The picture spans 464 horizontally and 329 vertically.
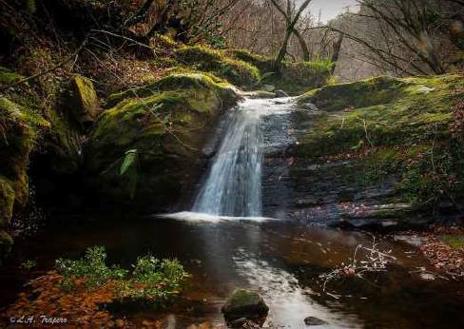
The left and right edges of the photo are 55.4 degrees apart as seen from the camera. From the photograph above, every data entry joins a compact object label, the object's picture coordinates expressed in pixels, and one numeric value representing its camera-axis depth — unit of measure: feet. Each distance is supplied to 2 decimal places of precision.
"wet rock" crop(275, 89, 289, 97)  56.39
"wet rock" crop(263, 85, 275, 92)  60.18
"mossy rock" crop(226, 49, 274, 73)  65.10
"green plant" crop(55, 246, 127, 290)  20.67
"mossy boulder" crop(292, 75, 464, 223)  34.04
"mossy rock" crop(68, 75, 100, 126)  38.01
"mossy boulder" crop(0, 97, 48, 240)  22.17
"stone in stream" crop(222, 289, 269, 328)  17.88
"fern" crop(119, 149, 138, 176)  32.32
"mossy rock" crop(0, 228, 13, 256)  21.57
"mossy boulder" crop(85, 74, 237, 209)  37.99
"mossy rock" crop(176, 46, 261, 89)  58.39
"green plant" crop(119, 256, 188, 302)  20.00
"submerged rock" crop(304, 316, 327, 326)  17.87
